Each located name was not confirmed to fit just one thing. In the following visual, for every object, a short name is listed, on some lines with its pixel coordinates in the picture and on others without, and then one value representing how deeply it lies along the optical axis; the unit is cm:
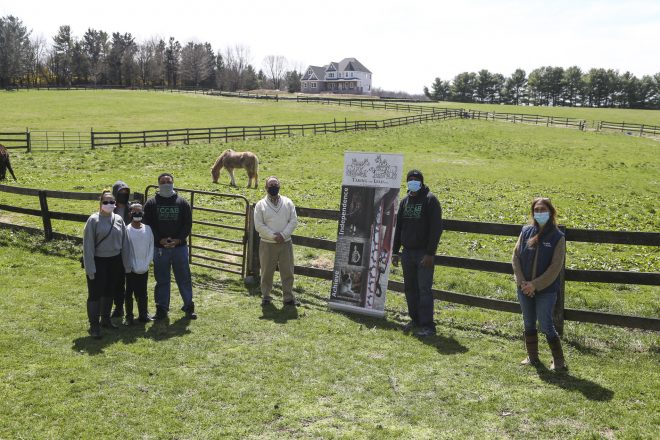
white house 12438
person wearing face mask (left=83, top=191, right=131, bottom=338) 654
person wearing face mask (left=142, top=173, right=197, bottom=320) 738
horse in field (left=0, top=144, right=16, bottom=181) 1770
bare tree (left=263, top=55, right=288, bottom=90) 16298
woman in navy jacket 554
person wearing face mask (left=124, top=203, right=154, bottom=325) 698
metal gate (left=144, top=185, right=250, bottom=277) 969
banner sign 761
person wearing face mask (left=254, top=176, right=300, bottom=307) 781
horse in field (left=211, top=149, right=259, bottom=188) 2119
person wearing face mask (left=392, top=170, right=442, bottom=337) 686
